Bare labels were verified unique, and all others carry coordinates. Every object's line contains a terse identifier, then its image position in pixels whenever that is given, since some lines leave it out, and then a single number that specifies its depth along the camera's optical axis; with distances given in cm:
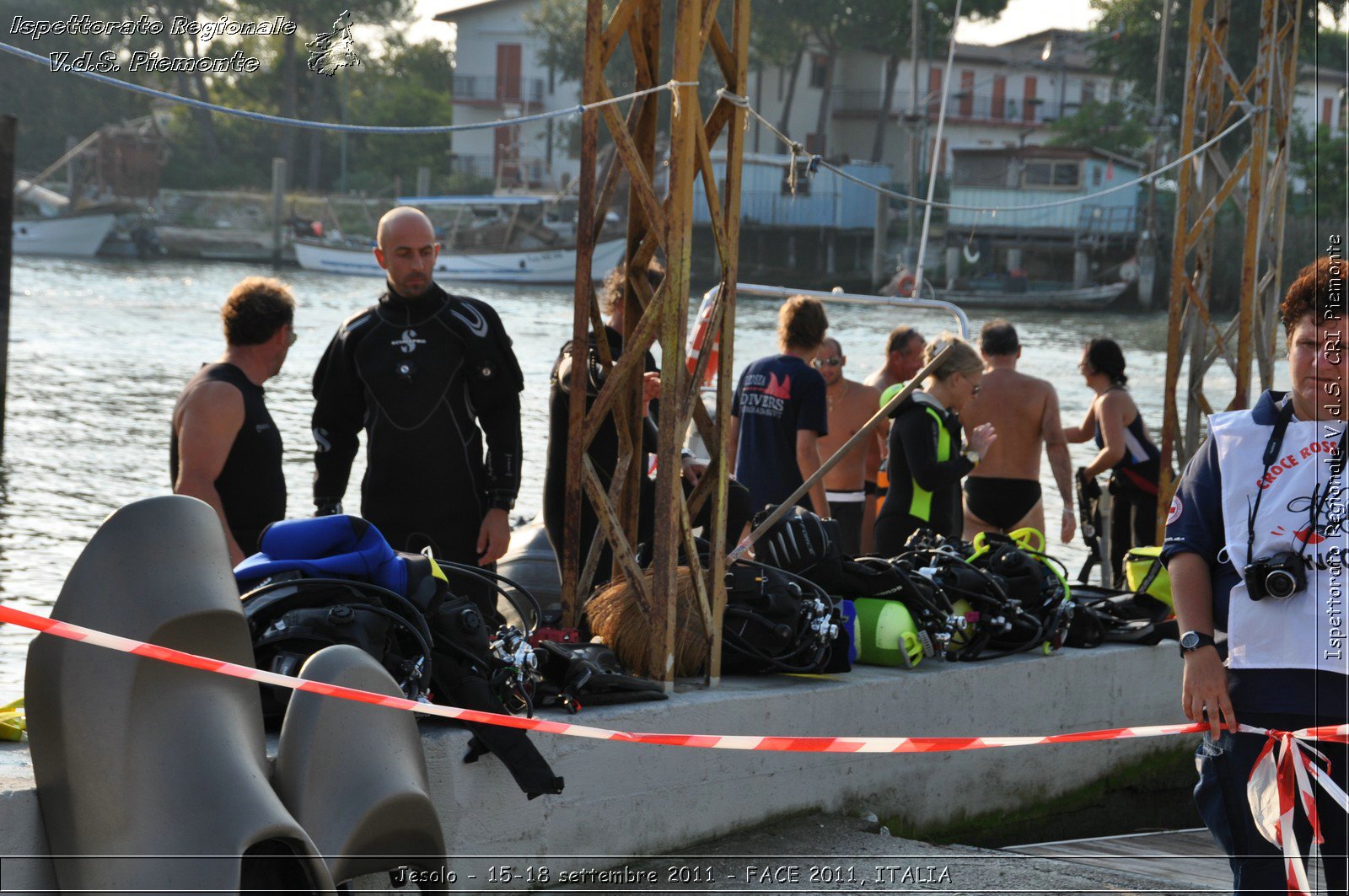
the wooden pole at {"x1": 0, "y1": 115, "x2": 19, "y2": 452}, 1047
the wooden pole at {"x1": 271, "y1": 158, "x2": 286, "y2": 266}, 11000
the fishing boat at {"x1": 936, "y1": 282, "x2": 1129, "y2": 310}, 9487
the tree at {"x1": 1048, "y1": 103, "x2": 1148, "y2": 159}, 10462
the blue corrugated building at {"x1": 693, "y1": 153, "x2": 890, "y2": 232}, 10600
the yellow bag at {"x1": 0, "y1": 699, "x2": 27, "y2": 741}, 754
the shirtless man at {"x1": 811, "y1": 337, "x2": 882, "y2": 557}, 1505
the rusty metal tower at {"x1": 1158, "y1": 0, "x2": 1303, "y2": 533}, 1558
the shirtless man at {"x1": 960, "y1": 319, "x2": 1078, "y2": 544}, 1570
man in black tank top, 940
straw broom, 994
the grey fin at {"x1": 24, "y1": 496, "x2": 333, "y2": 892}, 630
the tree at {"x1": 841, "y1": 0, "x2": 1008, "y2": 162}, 11719
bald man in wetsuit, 1034
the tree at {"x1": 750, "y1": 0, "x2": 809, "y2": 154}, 11569
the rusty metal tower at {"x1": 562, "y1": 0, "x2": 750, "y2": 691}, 928
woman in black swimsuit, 1669
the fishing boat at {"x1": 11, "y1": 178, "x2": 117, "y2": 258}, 11162
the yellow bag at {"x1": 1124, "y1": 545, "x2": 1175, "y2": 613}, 1305
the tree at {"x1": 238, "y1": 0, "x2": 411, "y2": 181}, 11869
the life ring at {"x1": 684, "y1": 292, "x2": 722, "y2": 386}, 1473
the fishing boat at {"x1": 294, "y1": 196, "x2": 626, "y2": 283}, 10144
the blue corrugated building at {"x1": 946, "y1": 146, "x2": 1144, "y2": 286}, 10106
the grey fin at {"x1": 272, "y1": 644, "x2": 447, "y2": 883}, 678
